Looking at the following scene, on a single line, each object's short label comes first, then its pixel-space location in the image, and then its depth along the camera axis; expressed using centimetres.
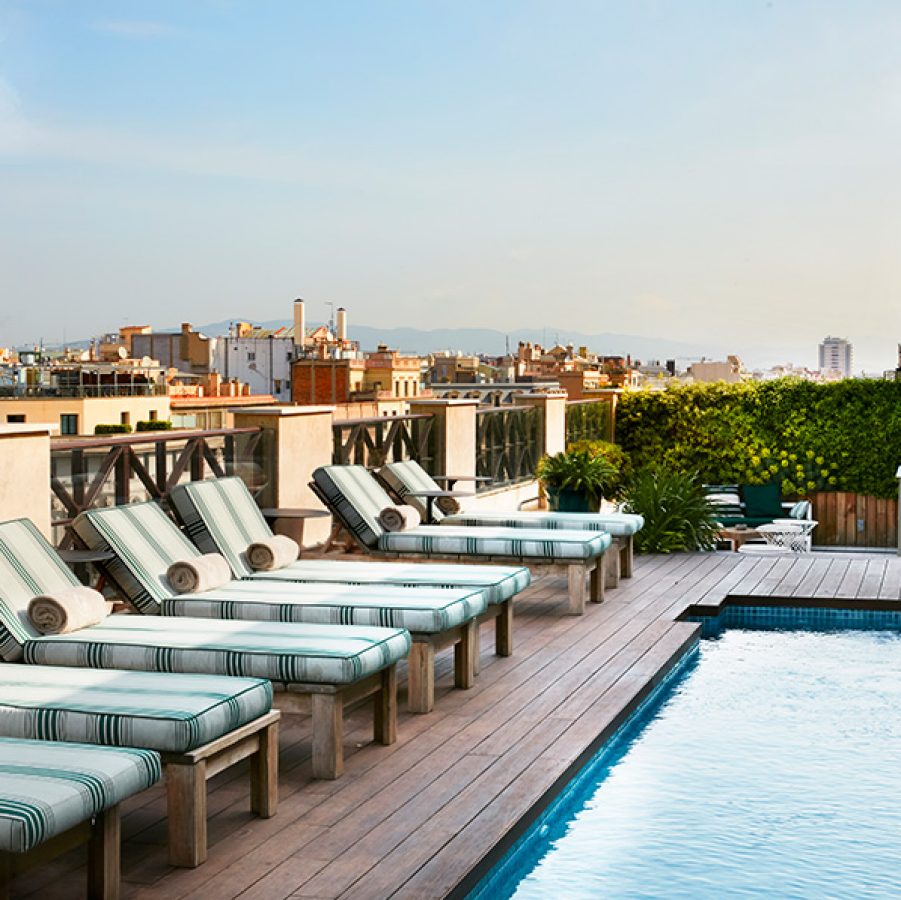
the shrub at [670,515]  1066
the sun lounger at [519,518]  855
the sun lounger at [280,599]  535
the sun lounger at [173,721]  370
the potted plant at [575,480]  1057
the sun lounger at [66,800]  302
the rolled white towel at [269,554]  641
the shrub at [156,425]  7306
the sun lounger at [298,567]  610
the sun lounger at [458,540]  758
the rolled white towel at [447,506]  959
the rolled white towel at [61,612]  481
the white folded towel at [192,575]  573
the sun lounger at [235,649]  448
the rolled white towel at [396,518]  786
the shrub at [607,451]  1306
